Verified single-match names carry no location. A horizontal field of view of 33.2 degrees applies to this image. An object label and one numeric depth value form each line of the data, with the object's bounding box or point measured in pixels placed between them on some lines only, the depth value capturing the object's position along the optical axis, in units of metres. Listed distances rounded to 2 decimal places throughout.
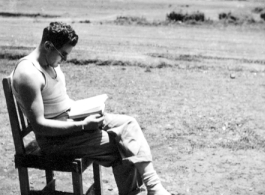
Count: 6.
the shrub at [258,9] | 15.32
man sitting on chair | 2.89
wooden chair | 3.05
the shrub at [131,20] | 13.45
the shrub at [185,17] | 13.92
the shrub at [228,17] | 13.93
